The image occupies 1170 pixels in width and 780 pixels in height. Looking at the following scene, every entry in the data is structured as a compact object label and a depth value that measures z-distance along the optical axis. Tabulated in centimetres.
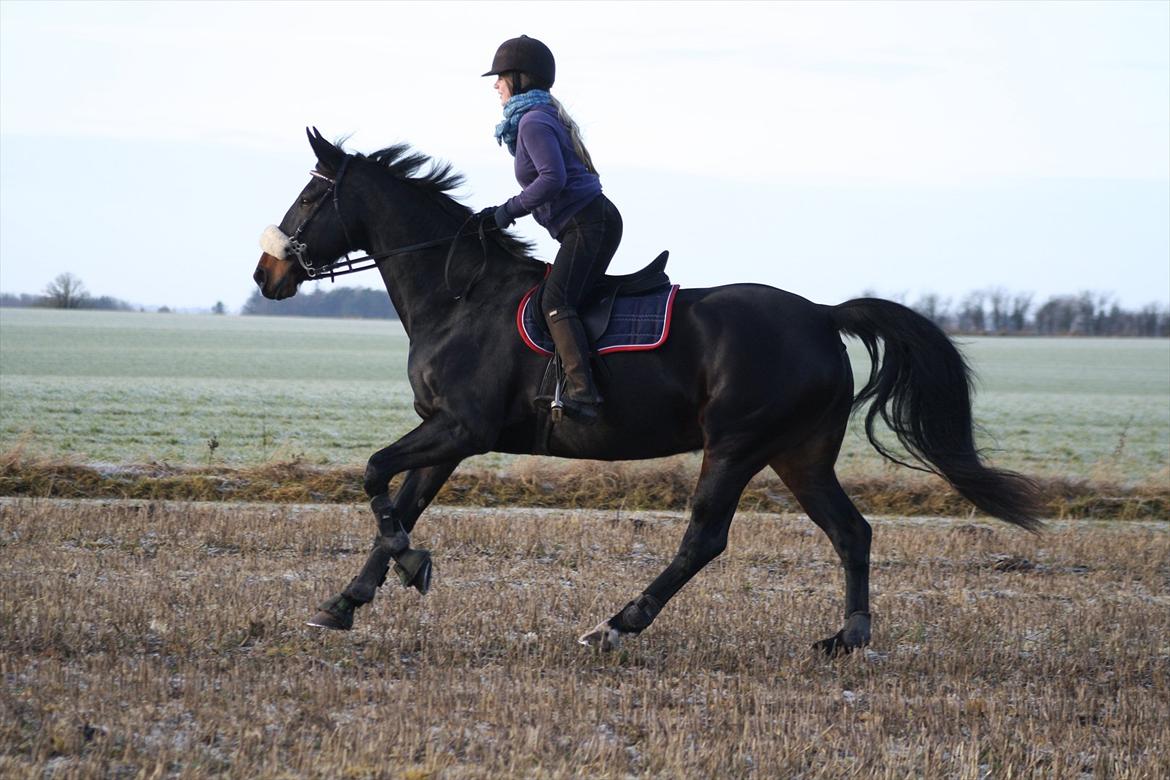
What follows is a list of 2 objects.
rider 1352
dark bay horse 1371
